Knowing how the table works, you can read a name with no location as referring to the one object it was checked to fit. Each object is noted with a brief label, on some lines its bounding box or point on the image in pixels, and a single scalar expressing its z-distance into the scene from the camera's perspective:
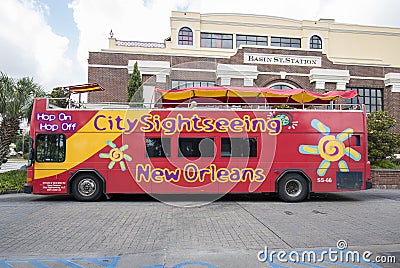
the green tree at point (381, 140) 14.60
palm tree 13.51
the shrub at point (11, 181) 12.54
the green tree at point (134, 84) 18.56
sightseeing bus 10.46
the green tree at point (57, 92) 26.93
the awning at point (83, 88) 12.19
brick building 22.56
